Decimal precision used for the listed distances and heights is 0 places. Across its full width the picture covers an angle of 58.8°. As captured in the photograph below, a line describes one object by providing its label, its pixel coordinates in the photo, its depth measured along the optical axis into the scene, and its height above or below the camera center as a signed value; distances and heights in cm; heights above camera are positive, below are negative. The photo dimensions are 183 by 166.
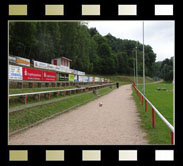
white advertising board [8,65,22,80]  974 +42
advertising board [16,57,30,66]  1509 +170
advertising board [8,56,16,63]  1433 +180
